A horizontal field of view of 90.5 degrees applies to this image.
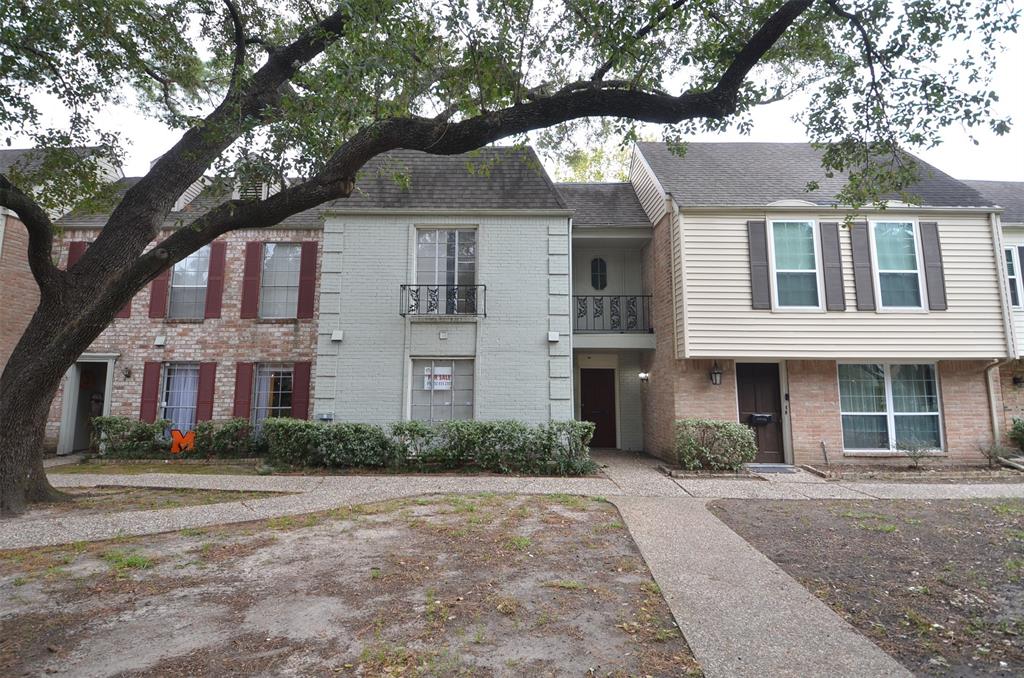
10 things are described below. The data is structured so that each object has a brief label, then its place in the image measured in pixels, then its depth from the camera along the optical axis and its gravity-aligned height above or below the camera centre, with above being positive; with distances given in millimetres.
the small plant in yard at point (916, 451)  9961 -1093
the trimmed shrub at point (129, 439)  11016 -952
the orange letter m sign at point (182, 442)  10992 -1011
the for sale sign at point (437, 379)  10773 +346
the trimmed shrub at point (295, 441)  9484 -865
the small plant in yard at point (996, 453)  9977 -1119
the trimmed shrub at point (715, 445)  9508 -937
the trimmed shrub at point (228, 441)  10984 -994
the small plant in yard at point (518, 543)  5031 -1495
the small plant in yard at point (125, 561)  4461 -1495
